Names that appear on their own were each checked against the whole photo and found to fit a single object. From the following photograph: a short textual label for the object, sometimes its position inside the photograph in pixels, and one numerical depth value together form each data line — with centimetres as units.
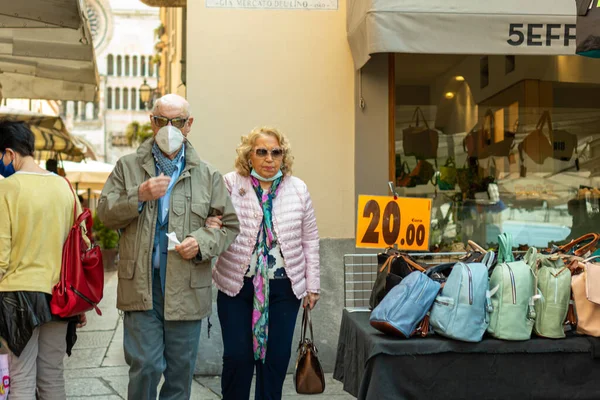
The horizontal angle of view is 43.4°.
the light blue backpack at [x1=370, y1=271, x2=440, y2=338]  356
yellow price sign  447
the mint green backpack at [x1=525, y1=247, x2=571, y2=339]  366
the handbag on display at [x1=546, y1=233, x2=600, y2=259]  399
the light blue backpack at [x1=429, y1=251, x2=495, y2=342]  356
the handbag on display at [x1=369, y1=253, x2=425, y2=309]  394
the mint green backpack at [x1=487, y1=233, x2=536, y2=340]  362
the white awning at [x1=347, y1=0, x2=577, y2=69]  528
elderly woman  446
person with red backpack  402
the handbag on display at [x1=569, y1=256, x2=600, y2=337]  361
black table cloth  357
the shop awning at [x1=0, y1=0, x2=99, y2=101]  548
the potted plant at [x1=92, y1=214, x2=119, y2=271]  1825
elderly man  405
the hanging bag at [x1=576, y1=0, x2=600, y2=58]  334
